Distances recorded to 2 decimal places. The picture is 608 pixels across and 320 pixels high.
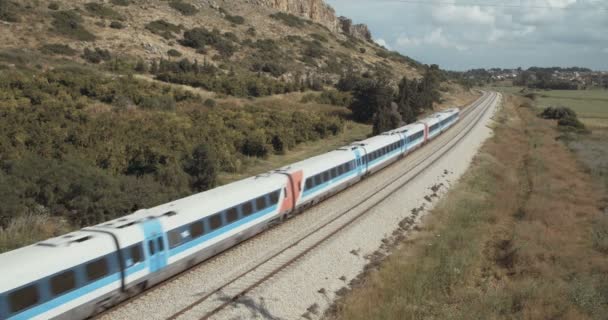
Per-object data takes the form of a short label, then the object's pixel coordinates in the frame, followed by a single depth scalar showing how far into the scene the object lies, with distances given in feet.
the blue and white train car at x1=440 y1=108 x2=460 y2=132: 190.91
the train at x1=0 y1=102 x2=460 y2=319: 38.19
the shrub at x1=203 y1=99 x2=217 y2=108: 154.71
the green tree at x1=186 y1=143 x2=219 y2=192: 87.74
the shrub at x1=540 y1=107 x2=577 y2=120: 283.83
